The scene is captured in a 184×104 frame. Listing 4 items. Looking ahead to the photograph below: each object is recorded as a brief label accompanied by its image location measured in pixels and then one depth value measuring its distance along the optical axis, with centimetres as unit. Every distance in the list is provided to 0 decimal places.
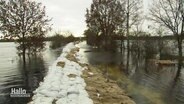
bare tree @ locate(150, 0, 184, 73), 1650
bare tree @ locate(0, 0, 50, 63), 1400
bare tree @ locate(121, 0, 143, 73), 2343
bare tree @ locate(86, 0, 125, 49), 2321
